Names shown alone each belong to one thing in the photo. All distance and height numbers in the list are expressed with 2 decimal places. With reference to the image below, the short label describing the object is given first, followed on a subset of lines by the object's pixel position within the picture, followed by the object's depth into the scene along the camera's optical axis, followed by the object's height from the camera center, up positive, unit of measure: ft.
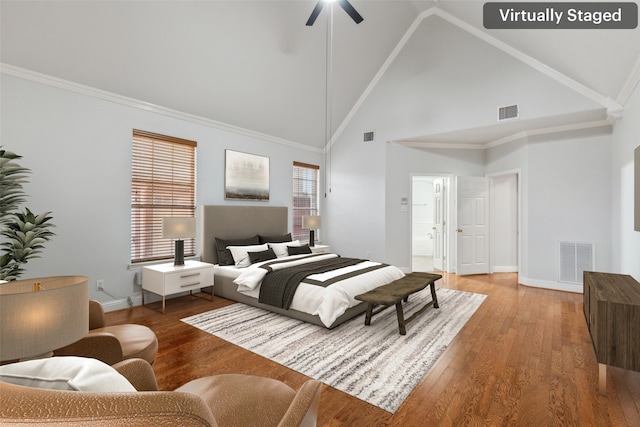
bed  10.82 -2.48
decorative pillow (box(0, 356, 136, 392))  2.67 -1.49
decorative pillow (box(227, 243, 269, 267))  14.98 -1.94
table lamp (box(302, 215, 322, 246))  19.66 -0.48
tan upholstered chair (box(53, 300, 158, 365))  5.83 -2.72
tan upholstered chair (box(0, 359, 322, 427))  1.92 -1.25
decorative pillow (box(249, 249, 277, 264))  15.06 -2.05
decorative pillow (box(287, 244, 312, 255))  16.78 -1.94
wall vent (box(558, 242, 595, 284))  15.53 -2.33
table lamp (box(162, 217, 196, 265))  13.00 -0.67
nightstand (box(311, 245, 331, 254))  19.55 -2.24
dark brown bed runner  11.51 -2.63
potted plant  8.93 -0.42
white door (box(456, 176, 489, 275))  19.74 -0.68
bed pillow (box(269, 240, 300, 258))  16.61 -1.86
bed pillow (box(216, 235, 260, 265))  15.31 -1.69
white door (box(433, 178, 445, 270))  21.45 -0.88
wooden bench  10.12 -2.74
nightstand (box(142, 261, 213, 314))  12.42 -2.65
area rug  7.50 -3.99
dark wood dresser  6.96 -2.69
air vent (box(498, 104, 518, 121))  15.40 +5.17
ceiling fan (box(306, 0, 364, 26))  10.55 +7.21
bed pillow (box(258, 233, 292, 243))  17.59 -1.41
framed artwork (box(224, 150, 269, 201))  17.06 +2.21
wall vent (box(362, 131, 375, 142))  20.92 +5.34
